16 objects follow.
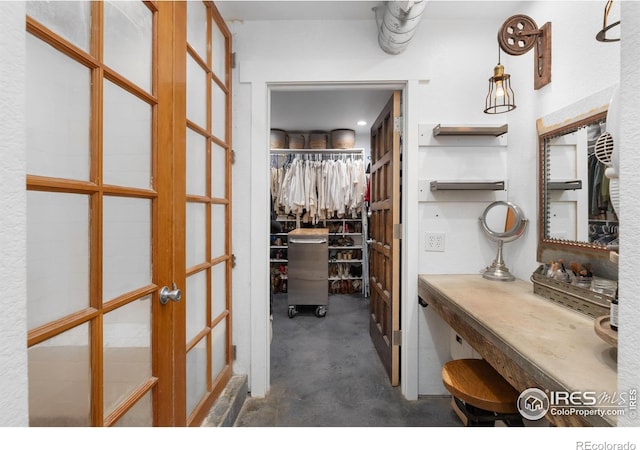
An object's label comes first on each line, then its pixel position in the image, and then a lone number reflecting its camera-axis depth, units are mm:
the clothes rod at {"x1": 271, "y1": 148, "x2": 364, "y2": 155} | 4430
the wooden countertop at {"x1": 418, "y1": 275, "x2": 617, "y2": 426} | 765
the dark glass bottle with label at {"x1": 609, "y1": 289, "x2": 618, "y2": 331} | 796
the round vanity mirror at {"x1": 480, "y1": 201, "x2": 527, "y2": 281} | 1780
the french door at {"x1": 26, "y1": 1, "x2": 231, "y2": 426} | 718
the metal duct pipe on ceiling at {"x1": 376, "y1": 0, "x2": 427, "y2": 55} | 1526
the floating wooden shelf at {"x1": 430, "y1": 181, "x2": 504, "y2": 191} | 1867
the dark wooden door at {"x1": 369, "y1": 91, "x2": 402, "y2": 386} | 2102
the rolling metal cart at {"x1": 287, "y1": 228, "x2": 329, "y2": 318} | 3779
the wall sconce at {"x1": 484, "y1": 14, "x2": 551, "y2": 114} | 1497
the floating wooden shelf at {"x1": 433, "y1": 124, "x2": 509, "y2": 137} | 1850
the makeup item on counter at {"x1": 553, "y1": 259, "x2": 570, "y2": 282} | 1339
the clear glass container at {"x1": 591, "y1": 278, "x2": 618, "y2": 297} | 1129
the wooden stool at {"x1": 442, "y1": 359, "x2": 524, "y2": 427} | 1131
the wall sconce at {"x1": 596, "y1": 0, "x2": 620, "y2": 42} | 914
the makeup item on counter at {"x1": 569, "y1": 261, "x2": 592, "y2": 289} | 1251
